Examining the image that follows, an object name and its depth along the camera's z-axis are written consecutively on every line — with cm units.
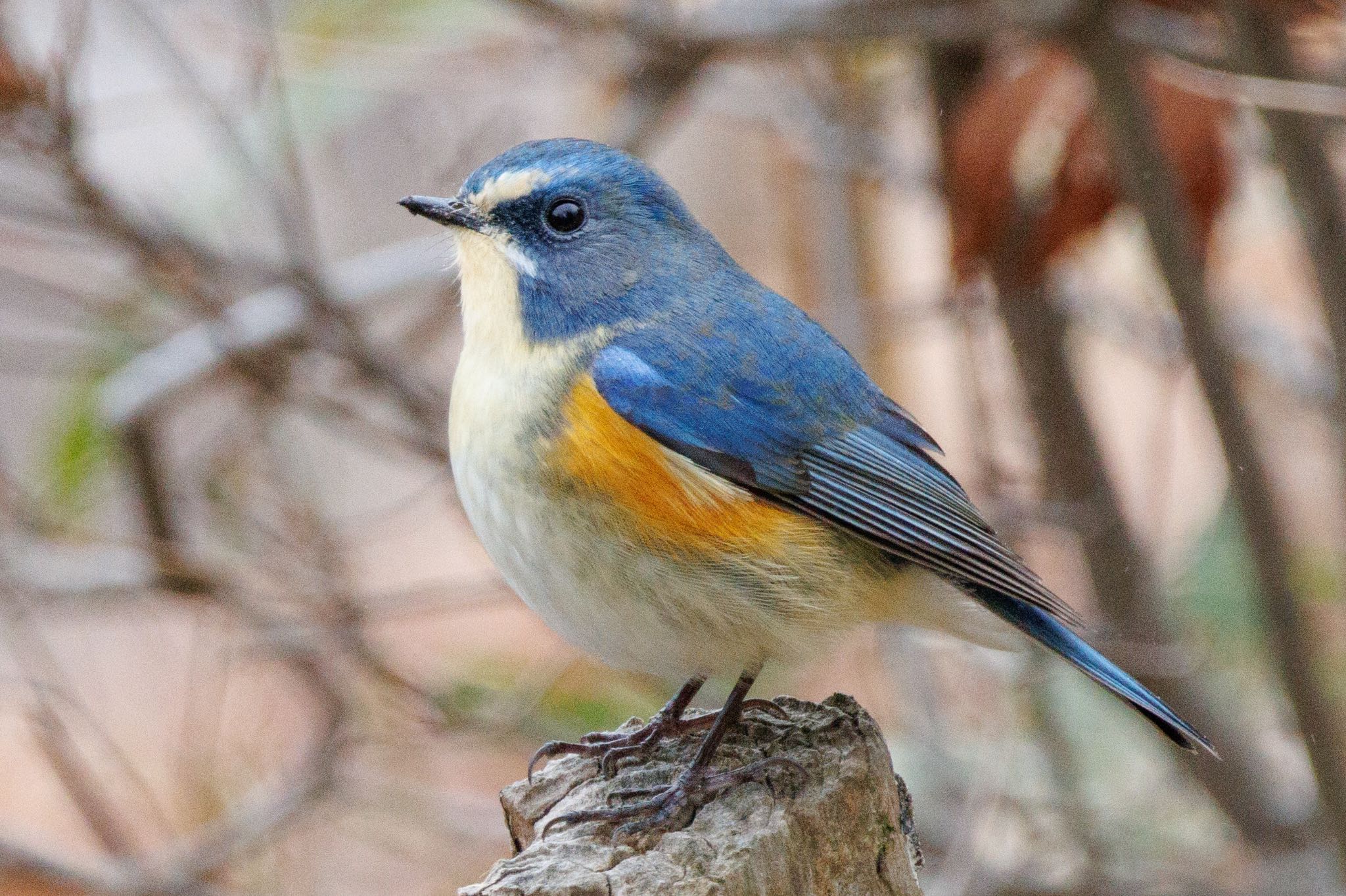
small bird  498
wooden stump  398
